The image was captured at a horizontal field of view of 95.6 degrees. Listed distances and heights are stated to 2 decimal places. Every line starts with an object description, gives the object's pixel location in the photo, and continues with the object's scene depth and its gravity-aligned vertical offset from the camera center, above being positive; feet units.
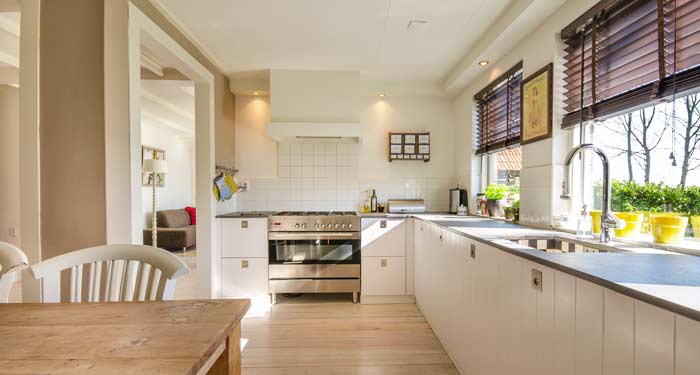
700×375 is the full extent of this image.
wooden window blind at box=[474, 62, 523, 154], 8.65 +2.18
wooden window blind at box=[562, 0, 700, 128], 4.23 +2.07
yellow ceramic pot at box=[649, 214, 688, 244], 4.25 -0.57
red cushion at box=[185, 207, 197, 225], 21.59 -1.96
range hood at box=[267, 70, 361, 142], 10.59 +2.87
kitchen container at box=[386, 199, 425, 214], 11.70 -0.84
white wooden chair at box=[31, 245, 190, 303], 3.53 -1.03
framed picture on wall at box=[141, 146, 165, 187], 18.99 +1.67
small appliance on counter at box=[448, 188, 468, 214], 11.41 -0.54
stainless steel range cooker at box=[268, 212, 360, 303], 10.43 -2.29
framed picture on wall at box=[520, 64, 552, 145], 6.89 +1.83
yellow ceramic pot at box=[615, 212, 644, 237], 4.92 -0.61
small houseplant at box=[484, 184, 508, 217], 9.22 -0.42
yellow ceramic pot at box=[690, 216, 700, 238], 4.19 -0.53
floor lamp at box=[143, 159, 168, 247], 14.87 +0.79
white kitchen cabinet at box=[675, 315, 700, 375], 2.05 -1.07
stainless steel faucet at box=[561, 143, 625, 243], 4.69 -0.14
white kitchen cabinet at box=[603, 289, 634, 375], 2.59 -1.27
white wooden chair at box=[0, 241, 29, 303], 3.31 -0.88
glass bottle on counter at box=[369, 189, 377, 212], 12.03 -0.72
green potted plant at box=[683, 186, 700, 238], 4.21 -0.29
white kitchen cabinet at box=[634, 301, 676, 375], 2.25 -1.15
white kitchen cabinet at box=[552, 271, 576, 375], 3.27 -1.49
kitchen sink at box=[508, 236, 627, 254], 4.93 -1.03
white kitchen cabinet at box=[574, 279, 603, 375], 2.91 -1.38
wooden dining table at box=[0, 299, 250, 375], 2.06 -1.18
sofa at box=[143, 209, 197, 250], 17.95 -2.84
